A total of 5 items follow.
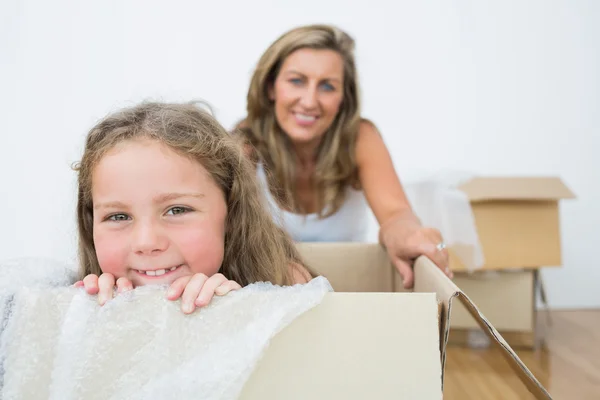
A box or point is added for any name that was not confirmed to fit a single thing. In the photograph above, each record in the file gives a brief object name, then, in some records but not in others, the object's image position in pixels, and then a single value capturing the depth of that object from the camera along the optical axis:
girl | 0.82
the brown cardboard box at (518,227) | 1.91
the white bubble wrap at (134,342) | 0.63
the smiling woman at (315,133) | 1.53
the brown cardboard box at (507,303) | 1.92
